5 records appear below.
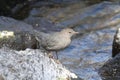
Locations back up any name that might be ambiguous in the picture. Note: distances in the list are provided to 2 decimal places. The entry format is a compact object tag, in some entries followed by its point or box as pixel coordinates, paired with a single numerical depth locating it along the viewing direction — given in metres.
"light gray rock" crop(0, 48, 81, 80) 10.21
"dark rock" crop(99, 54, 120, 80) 13.56
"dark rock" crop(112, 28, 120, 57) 15.13
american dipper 14.80
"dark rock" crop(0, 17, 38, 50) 14.35
